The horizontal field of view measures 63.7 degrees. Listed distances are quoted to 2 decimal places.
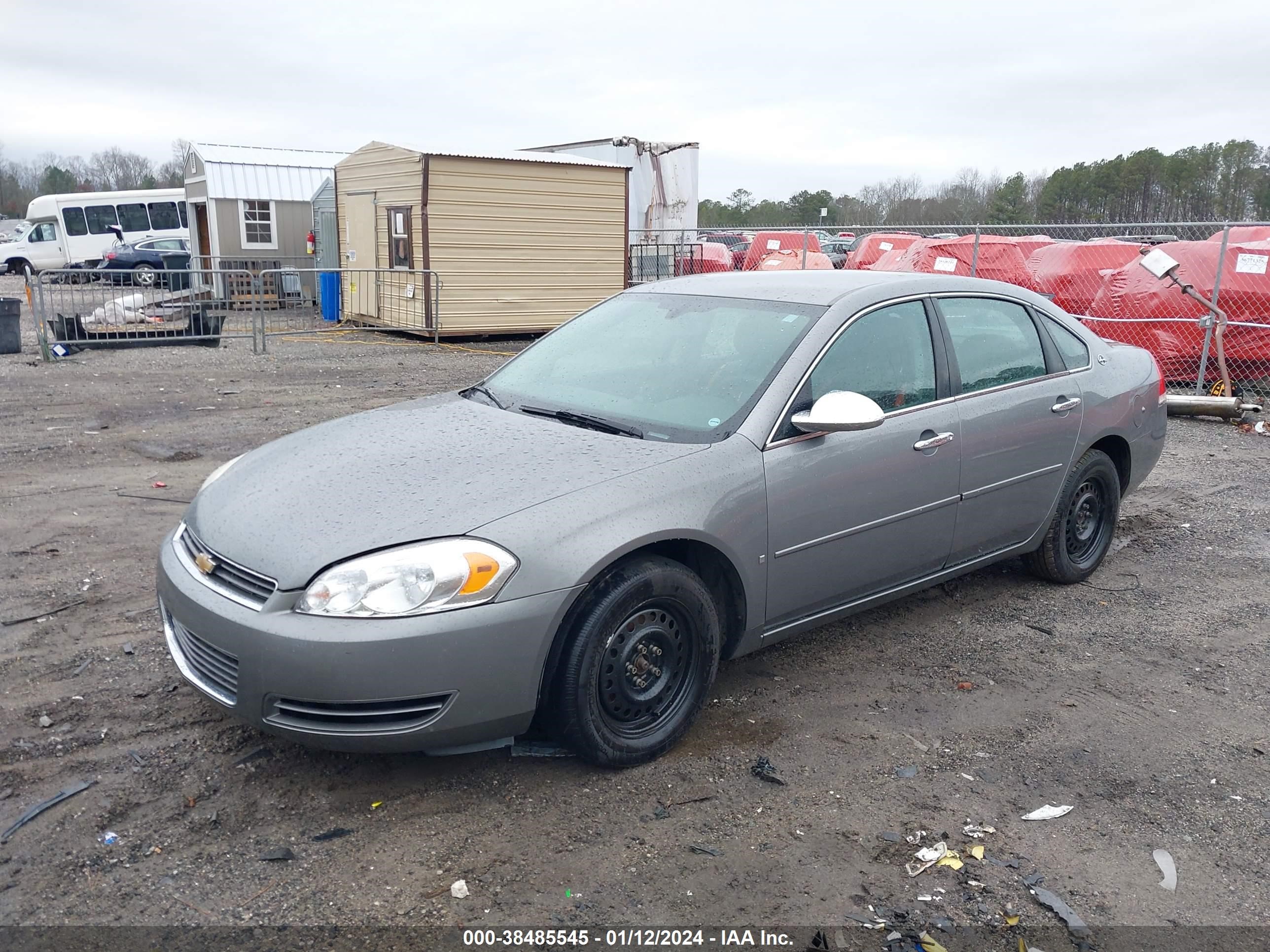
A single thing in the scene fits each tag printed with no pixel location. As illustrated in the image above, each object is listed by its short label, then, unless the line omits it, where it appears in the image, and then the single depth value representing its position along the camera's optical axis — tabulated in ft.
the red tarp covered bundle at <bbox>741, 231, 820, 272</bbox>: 89.56
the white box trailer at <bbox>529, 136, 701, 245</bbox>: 71.41
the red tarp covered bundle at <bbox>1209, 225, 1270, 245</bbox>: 61.39
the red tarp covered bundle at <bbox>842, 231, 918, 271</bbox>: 80.79
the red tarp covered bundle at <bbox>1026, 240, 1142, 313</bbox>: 44.47
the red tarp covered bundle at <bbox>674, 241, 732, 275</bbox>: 73.20
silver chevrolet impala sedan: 10.05
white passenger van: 109.50
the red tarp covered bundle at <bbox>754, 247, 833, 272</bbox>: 71.05
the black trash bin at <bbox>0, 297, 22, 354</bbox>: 46.55
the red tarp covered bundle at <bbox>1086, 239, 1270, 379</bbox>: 37.91
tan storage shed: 54.03
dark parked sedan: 100.32
